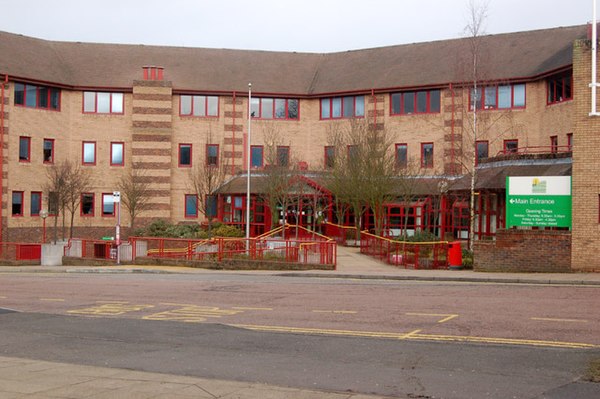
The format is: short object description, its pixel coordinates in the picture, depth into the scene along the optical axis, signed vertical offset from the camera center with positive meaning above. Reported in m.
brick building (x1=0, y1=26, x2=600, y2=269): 42.31 +6.14
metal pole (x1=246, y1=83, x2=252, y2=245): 36.72 +0.31
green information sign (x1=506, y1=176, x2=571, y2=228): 25.11 +0.27
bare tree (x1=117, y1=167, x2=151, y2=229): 44.16 +0.69
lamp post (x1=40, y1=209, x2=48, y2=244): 41.28 -1.04
